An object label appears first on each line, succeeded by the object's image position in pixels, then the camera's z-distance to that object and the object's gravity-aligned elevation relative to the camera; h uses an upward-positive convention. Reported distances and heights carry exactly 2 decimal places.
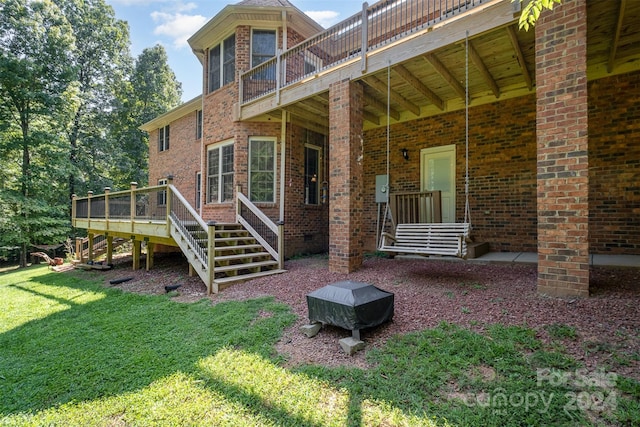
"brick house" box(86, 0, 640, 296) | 3.63 +1.93
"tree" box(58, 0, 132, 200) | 17.67 +8.33
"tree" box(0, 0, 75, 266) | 12.77 +4.59
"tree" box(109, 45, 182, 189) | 19.69 +7.19
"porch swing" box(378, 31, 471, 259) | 4.46 -0.45
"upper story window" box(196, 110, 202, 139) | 11.84 +3.51
